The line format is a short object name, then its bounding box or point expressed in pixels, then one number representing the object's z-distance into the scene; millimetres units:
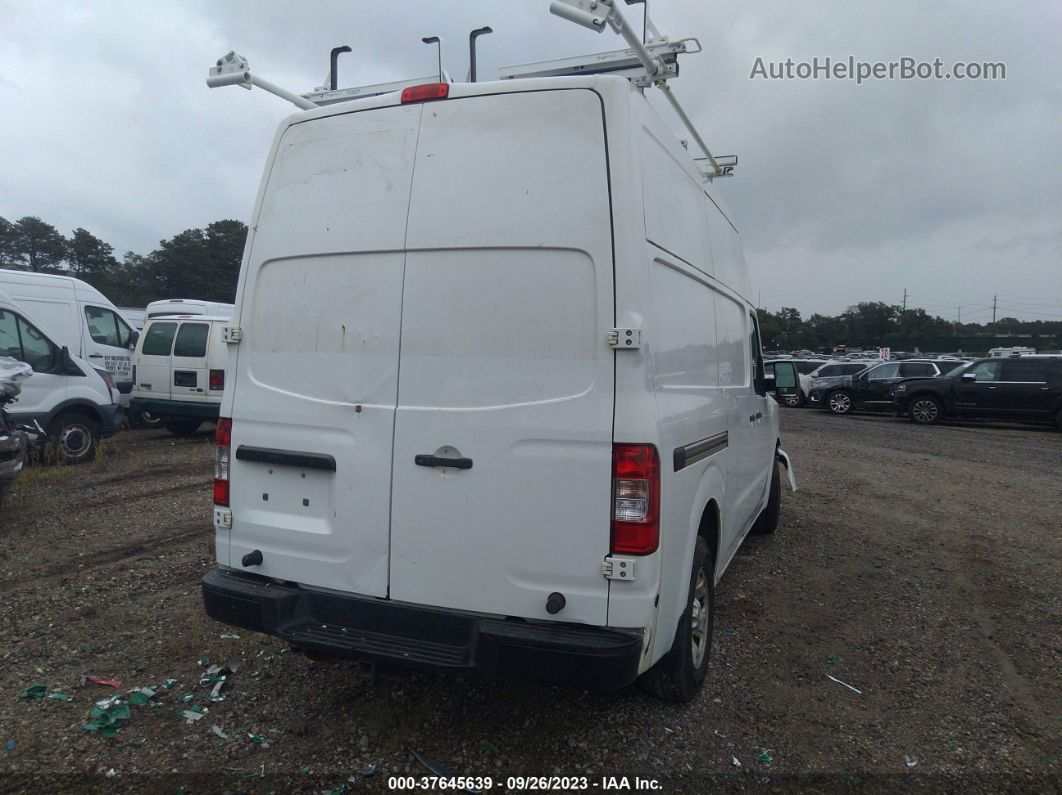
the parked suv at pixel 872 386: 20219
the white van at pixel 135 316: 18567
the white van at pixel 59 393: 9078
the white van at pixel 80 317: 11281
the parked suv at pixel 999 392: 16875
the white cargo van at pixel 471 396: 2758
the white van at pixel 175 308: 14883
